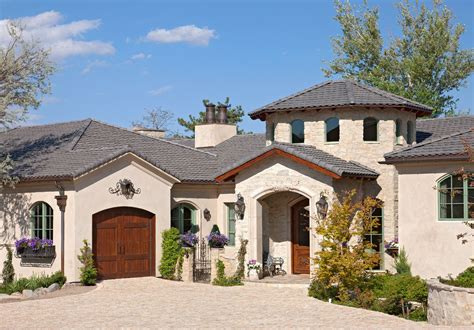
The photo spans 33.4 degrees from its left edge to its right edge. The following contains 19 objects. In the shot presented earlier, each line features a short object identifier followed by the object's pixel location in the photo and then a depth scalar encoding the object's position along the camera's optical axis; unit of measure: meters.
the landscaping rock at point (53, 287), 23.04
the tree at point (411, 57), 47.09
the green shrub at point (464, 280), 17.72
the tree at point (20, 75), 27.48
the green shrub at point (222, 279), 23.84
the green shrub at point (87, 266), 23.66
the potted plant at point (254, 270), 24.59
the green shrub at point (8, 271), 25.47
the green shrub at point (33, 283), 23.20
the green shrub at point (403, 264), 23.14
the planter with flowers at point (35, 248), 24.53
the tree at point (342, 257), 20.03
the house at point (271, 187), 22.97
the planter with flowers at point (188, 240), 26.59
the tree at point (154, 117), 71.25
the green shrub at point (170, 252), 25.81
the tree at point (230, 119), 61.22
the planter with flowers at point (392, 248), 24.98
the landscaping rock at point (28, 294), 22.51
